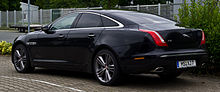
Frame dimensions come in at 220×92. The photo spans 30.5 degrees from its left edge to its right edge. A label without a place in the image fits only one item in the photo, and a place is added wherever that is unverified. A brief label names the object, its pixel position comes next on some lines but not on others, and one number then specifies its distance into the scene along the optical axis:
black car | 6.83
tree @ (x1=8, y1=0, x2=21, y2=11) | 75.39
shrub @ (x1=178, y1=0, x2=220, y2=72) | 8.61
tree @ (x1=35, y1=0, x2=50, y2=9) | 95.14
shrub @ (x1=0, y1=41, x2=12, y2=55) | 15.26
